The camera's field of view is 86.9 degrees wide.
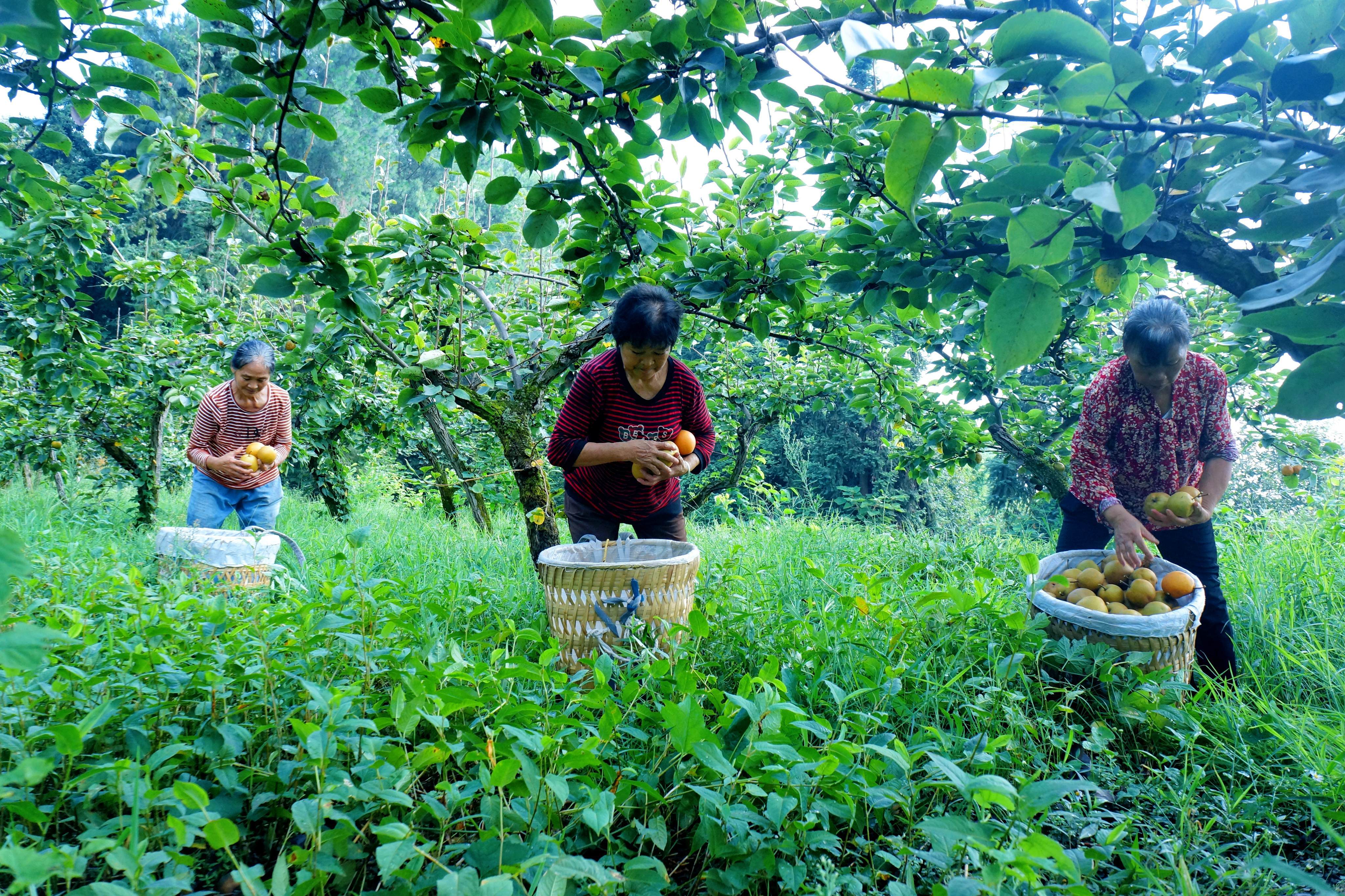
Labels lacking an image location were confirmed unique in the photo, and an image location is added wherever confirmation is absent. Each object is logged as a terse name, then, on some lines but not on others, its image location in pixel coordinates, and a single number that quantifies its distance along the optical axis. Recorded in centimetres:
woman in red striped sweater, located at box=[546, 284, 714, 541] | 229
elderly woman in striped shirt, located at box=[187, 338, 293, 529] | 349
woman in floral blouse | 234
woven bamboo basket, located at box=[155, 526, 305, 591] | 268
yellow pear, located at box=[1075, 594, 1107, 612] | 211
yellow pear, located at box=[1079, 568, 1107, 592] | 229
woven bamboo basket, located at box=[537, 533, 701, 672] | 199
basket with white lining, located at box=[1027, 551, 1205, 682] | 197
